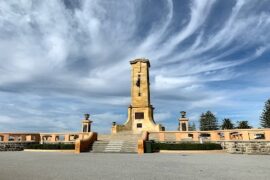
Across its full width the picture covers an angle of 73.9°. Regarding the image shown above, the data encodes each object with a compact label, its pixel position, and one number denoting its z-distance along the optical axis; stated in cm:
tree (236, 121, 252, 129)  4956
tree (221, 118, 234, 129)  5163
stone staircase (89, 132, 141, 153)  1553
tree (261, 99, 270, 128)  4296
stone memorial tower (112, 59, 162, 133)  2451
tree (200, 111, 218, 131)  5459
